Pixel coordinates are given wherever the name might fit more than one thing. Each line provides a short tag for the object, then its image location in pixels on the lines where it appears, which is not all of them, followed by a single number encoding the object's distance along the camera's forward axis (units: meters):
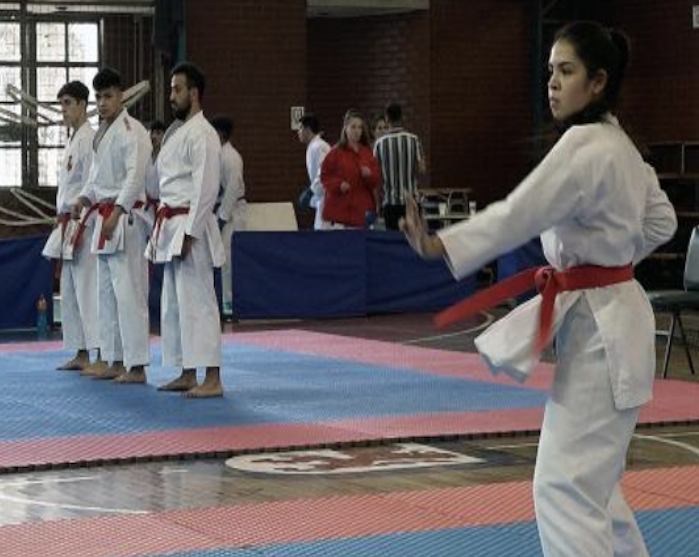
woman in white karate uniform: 3.83
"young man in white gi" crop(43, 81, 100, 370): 10.09
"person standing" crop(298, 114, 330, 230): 14.78
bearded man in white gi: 8.98
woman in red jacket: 14.19
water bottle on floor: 13.17
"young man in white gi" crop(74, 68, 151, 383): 9.55
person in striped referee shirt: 14.31
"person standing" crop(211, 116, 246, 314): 13.95
